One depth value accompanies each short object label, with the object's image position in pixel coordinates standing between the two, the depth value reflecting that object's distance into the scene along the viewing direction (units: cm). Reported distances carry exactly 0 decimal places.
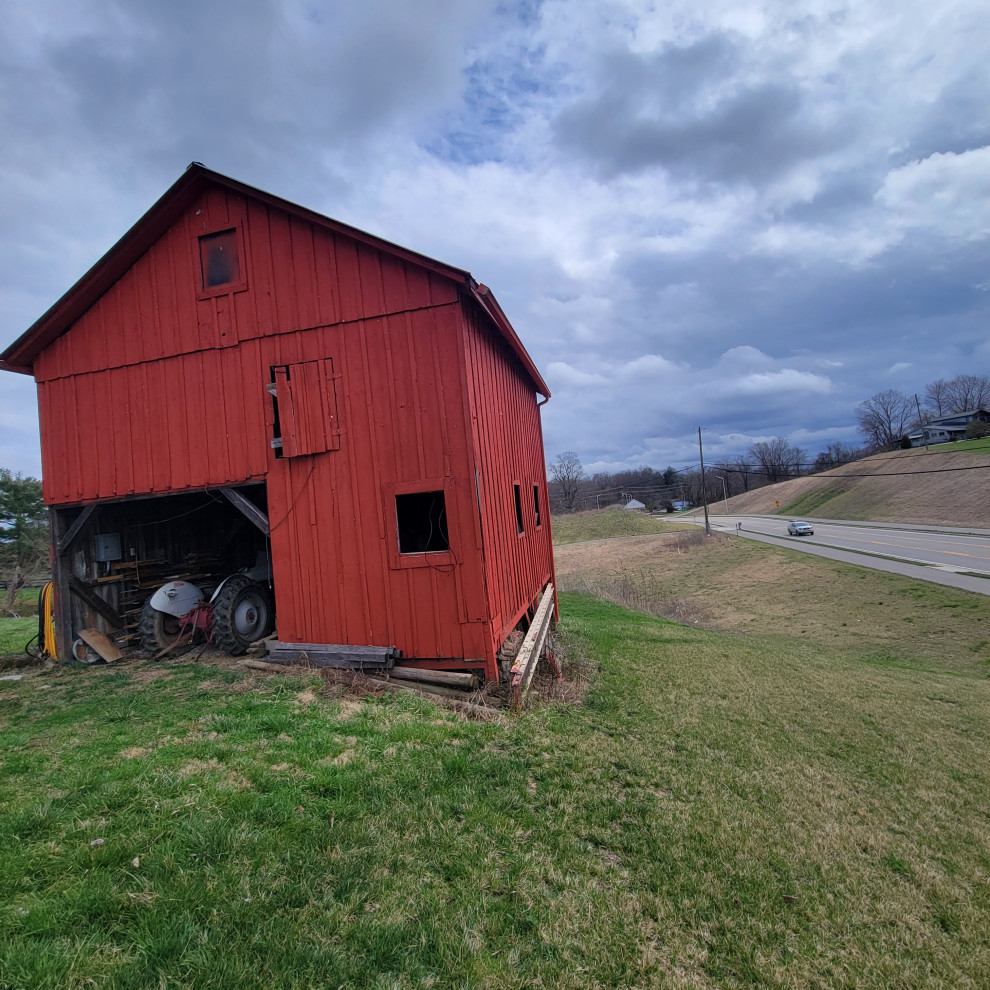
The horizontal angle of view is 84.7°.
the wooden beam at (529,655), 650
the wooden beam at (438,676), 669
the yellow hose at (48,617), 905
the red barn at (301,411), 702
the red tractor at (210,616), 844
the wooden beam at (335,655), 701
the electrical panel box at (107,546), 945
